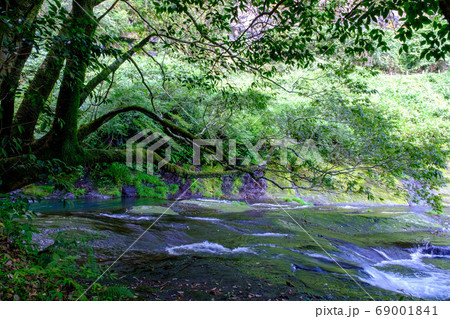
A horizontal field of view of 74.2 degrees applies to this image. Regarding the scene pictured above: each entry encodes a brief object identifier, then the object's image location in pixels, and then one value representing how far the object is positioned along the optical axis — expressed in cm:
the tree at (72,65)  271
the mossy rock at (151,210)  917
